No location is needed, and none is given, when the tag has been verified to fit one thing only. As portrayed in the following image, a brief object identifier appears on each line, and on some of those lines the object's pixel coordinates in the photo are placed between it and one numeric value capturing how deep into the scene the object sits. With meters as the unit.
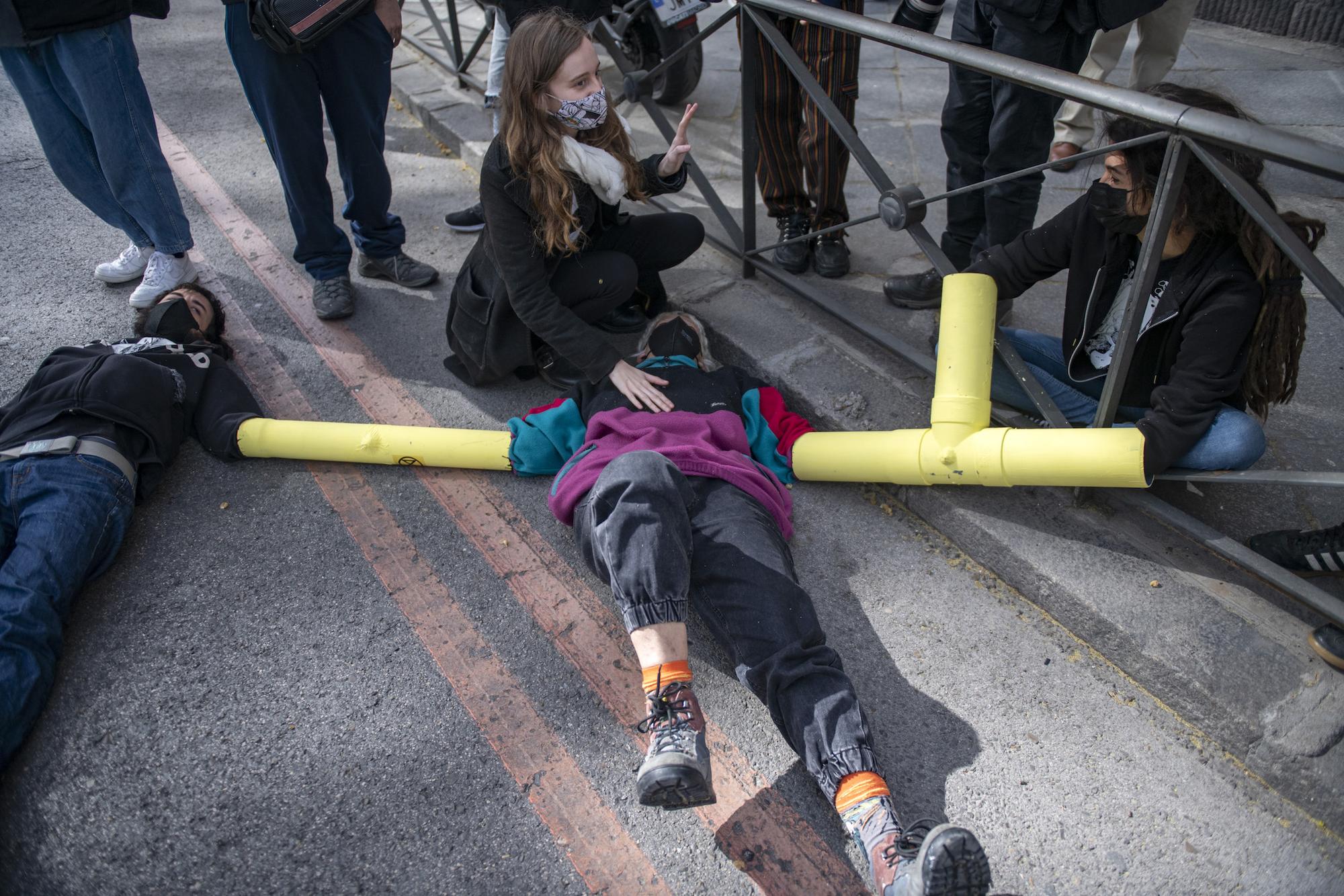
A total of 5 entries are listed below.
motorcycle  5.11
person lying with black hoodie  2.22
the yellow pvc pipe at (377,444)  2.87
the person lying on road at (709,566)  1.86
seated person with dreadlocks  2.06
